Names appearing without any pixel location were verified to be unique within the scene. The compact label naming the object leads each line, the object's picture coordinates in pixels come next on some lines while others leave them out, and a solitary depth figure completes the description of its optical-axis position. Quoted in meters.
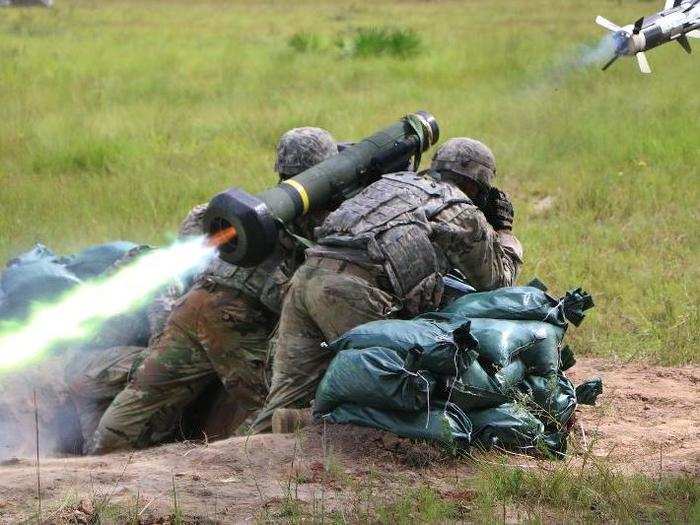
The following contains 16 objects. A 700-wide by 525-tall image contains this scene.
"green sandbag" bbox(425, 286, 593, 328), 10.03
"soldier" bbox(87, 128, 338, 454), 11.35
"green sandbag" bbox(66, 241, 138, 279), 13.51
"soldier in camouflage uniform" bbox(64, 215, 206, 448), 12.26
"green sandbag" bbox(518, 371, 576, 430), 9.72
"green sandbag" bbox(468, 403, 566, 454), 9.28
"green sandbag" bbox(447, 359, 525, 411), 9.09
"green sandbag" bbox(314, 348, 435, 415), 8.89
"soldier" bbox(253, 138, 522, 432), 9.95
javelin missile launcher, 10.12
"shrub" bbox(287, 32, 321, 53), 37.66
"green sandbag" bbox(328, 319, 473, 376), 8.94
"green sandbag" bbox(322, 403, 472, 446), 9.03
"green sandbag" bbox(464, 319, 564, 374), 9.53
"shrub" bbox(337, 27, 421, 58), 35.34
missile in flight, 14.01
